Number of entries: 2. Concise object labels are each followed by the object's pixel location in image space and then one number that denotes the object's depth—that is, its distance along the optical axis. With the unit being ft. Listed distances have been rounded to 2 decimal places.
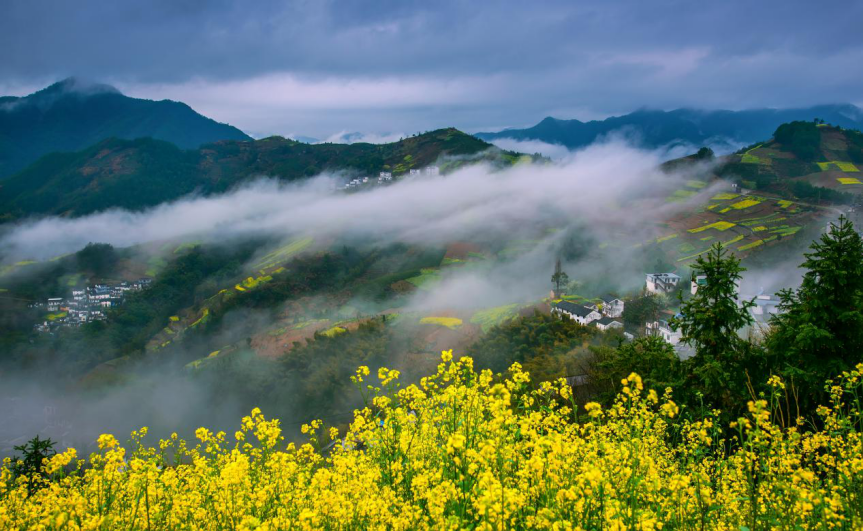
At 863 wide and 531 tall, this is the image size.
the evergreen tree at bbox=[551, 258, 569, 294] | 335.26
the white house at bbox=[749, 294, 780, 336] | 207.97
